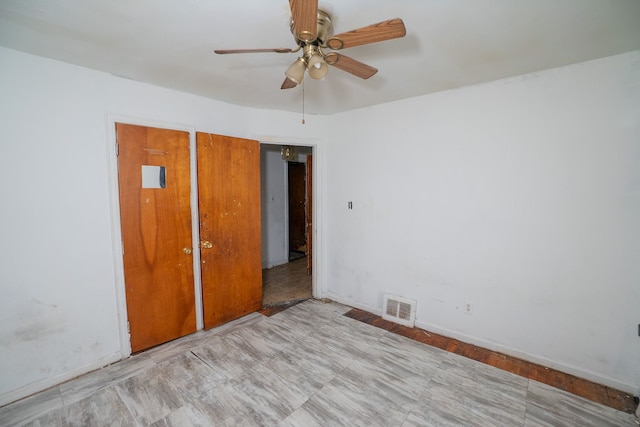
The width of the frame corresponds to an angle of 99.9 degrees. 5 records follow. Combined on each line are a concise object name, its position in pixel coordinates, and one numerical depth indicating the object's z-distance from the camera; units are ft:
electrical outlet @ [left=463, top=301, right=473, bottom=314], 8.61
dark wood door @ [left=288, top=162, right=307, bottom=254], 19.89
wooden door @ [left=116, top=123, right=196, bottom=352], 7.75
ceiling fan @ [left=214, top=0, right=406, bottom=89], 3.82
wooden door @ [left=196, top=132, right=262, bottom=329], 9.23
